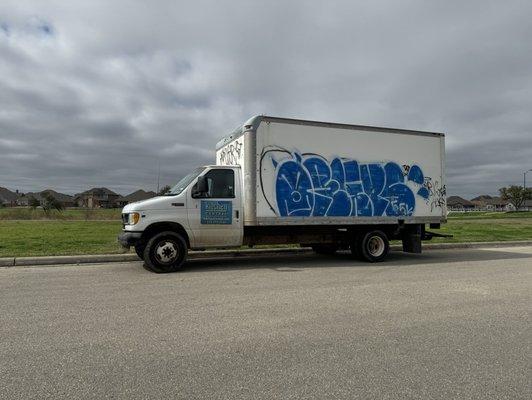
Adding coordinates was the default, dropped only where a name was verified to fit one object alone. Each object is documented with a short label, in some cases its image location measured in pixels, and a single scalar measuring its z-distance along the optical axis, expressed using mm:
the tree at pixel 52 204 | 61103
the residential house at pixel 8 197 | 129675
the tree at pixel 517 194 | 99250
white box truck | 9758
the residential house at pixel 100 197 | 123800
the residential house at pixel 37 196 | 130150
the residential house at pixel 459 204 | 167375
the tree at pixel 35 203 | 78175
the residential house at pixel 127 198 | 114188
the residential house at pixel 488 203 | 159812
